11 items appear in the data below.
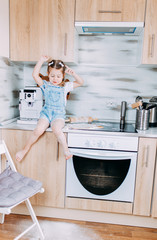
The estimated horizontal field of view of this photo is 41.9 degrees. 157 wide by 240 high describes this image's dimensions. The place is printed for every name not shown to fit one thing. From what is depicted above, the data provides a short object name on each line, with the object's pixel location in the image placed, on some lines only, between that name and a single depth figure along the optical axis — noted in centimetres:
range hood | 185
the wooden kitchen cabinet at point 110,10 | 183
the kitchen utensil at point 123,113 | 212
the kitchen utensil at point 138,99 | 215
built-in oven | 177
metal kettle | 205
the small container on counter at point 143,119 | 188
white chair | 138
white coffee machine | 203
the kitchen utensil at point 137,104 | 193
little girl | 178
